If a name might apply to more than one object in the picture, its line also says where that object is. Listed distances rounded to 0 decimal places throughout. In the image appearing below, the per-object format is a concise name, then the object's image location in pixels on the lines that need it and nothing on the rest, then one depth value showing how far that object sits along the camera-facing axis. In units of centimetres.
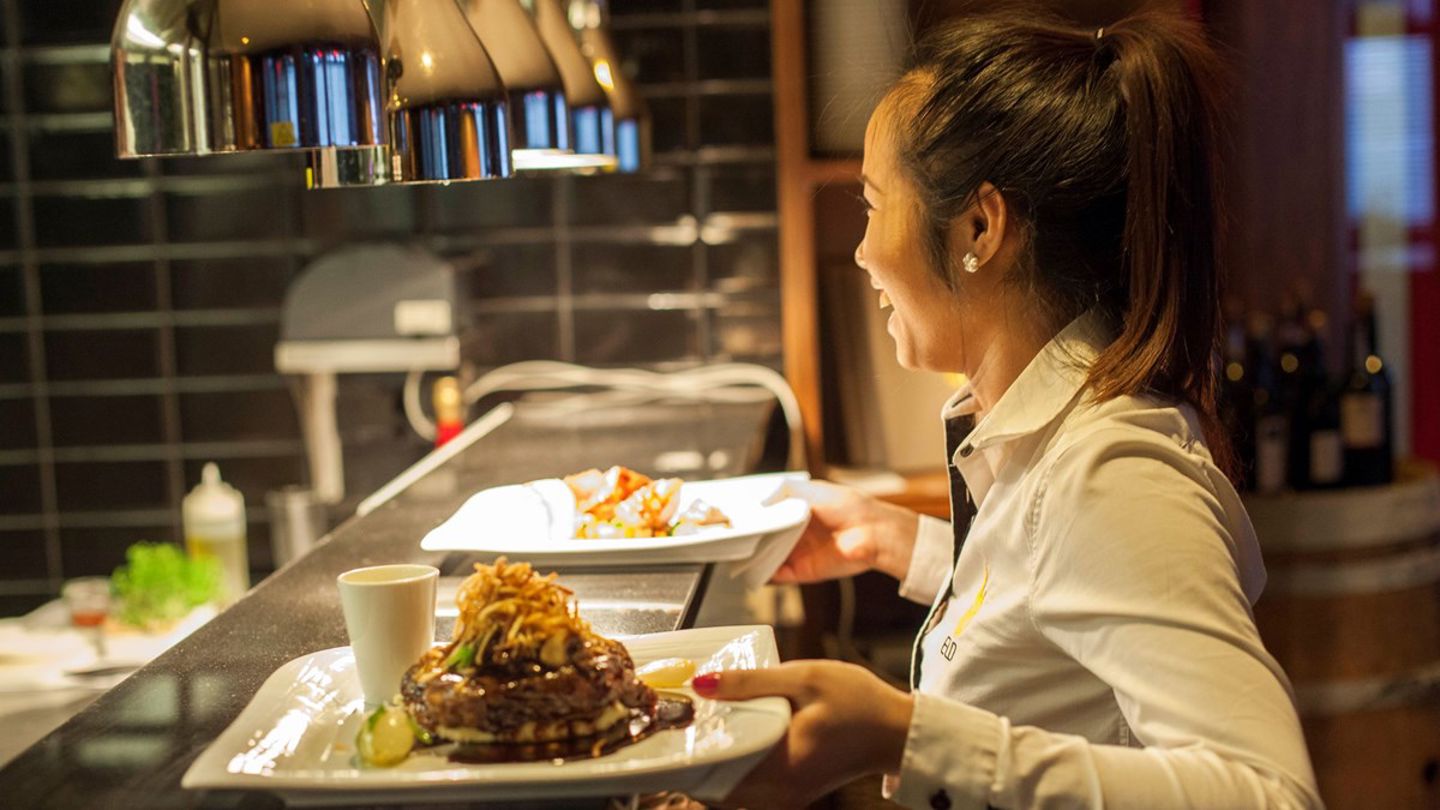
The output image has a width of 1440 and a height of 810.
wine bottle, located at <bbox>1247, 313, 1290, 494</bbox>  285
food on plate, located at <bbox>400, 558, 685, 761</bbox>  101
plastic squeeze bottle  291
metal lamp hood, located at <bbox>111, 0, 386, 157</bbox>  115
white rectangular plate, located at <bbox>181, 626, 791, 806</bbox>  94
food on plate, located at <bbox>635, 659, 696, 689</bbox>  115
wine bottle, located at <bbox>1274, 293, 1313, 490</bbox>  291
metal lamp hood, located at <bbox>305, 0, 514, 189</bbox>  141
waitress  104
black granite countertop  107
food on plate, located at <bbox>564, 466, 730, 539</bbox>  175
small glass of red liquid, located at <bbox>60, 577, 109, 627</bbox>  253
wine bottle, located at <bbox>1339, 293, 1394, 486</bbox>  289
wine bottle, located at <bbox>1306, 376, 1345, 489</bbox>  285
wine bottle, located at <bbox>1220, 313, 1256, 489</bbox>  296
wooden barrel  268
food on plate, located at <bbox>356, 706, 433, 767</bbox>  100
